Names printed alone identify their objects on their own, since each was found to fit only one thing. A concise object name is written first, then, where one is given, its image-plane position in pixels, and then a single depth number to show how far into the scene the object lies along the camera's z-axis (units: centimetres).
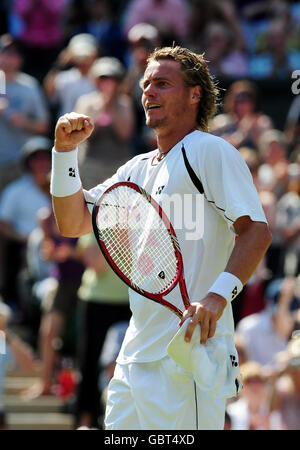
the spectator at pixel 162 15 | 2433
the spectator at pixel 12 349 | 1589
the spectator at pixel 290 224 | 1820
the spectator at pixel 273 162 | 1973
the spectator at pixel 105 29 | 2453
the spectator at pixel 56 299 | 1727
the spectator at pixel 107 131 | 1972
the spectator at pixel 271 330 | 1666
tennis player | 813
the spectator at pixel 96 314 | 1620
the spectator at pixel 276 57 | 2430
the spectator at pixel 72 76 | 2242
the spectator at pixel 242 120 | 2120
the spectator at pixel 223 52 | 2387
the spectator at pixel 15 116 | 2175
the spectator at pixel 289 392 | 1428
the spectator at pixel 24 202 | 1986
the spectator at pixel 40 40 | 2553
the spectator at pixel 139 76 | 2092
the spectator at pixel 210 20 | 2430
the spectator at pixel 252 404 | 1456
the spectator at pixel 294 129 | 2181
